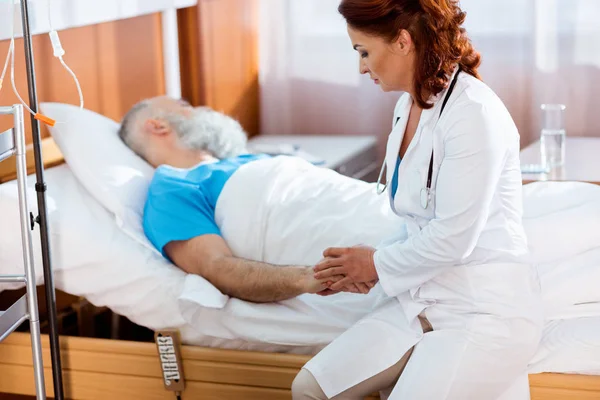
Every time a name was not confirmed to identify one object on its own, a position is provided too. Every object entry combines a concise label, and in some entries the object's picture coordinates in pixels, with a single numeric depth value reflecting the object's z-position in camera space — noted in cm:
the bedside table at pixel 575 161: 428
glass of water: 450
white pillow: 384
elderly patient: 363
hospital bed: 336
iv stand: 328
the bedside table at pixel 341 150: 495
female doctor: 311
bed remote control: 365
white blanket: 359
